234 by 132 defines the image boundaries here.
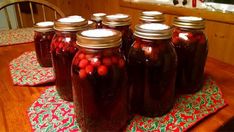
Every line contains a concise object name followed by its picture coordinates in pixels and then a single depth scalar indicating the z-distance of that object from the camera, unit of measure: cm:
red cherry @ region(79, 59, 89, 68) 39
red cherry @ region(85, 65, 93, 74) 38
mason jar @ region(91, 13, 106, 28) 66
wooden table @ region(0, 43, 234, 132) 48
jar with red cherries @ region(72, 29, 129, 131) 38
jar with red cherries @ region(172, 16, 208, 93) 54
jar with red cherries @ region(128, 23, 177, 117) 44
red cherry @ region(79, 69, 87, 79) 39
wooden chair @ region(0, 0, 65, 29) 128
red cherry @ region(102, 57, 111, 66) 39
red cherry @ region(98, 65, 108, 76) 38
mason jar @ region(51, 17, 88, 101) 48
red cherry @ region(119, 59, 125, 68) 40
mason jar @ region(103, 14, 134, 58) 53
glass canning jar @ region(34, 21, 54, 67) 70
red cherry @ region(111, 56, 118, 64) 40
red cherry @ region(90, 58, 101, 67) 38
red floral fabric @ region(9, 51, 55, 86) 68
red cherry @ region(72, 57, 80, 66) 40
